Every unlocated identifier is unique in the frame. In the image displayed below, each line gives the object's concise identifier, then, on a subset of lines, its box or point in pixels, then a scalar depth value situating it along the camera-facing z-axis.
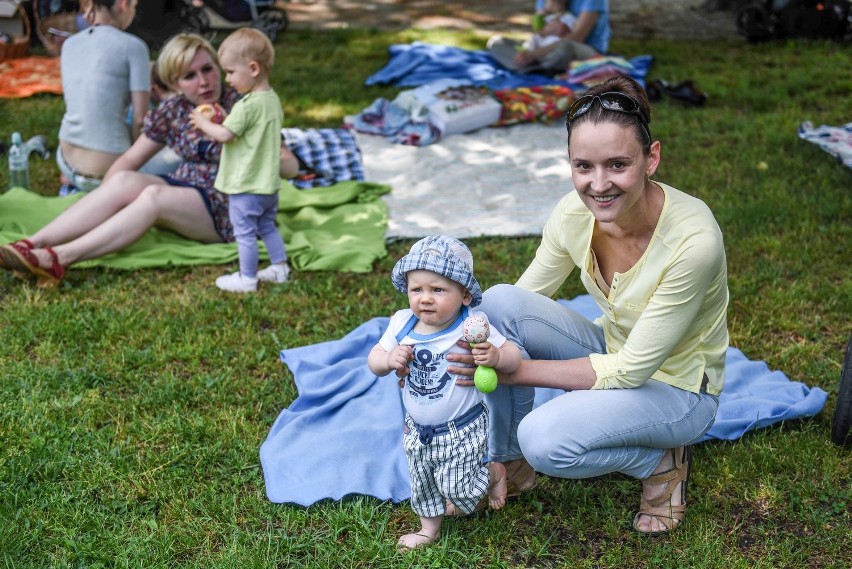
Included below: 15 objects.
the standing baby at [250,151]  4.50
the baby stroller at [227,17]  9.56
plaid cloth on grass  6.21
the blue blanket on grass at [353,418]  3.29
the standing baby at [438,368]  2.77
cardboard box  7.05
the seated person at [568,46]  8.09
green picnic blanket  5.06
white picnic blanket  5.72
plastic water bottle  5.83
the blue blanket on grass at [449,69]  8.15
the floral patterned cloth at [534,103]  7.29
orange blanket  8.01
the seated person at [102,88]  5.45
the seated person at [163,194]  4.83
